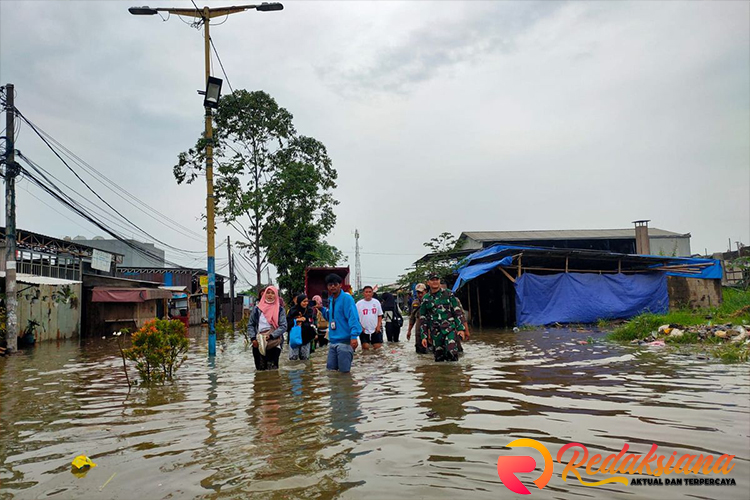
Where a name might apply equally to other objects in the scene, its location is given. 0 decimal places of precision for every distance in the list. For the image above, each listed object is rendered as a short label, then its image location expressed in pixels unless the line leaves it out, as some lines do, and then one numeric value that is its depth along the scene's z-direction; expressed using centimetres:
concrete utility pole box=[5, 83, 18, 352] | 1553
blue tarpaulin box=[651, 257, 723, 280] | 2073
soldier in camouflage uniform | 818
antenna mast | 6694
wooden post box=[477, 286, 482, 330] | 2246
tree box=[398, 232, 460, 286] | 2377
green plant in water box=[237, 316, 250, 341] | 1903
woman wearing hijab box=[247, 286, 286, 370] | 834
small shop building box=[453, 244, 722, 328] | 1875
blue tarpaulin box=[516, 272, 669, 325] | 1866
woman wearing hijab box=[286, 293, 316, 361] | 954
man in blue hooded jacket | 716
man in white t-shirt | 1126
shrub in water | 777
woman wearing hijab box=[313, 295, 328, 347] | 1321
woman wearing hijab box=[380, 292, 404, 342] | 1516
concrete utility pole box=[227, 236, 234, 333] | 3297
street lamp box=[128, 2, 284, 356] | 1145
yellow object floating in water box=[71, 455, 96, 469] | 357
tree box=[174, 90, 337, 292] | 2111
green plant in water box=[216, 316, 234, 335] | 2270
